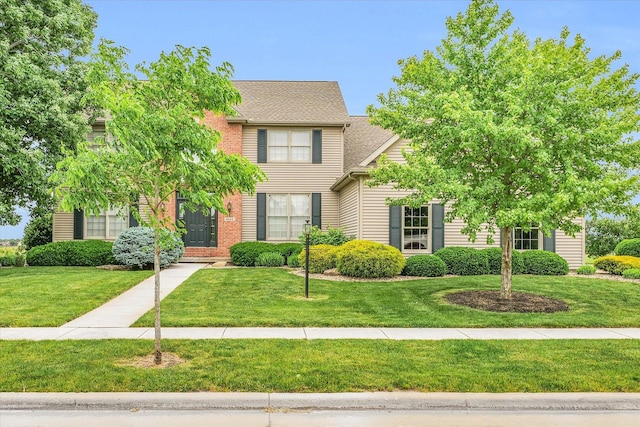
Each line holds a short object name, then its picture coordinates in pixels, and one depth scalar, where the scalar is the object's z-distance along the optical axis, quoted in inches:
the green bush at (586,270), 715.4
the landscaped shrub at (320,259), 663.1
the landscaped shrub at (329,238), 746.2
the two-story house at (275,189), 850.1
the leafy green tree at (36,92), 647.8
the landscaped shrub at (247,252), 773.9
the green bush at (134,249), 699.4
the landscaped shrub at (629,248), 802.8
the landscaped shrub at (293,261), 748.6
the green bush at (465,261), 674.2
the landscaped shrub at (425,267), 652.7
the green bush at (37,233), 884.7
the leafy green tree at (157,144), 240.4
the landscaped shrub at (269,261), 762.8
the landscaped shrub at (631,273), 663.8
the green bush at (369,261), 621.3
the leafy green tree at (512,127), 402.0
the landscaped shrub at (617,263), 710.5
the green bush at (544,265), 696.4
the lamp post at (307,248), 482.6
